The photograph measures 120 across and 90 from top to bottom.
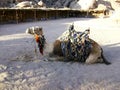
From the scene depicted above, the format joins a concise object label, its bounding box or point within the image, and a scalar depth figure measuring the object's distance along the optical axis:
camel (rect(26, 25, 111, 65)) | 3.50
